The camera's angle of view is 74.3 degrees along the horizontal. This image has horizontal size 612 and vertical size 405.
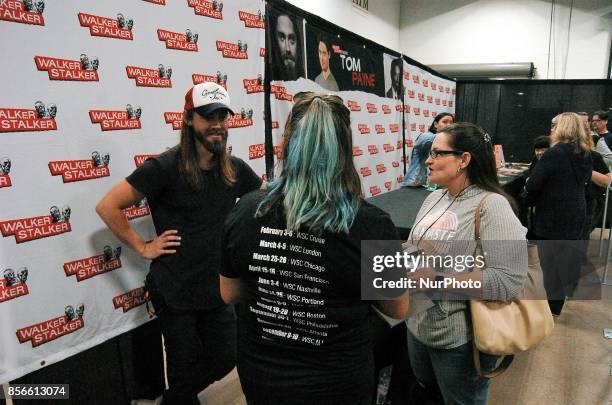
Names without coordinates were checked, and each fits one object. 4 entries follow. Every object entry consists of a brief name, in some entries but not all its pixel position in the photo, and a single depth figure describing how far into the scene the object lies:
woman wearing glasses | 1.21
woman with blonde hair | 2.59
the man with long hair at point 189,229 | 1.52
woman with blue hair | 0.85
